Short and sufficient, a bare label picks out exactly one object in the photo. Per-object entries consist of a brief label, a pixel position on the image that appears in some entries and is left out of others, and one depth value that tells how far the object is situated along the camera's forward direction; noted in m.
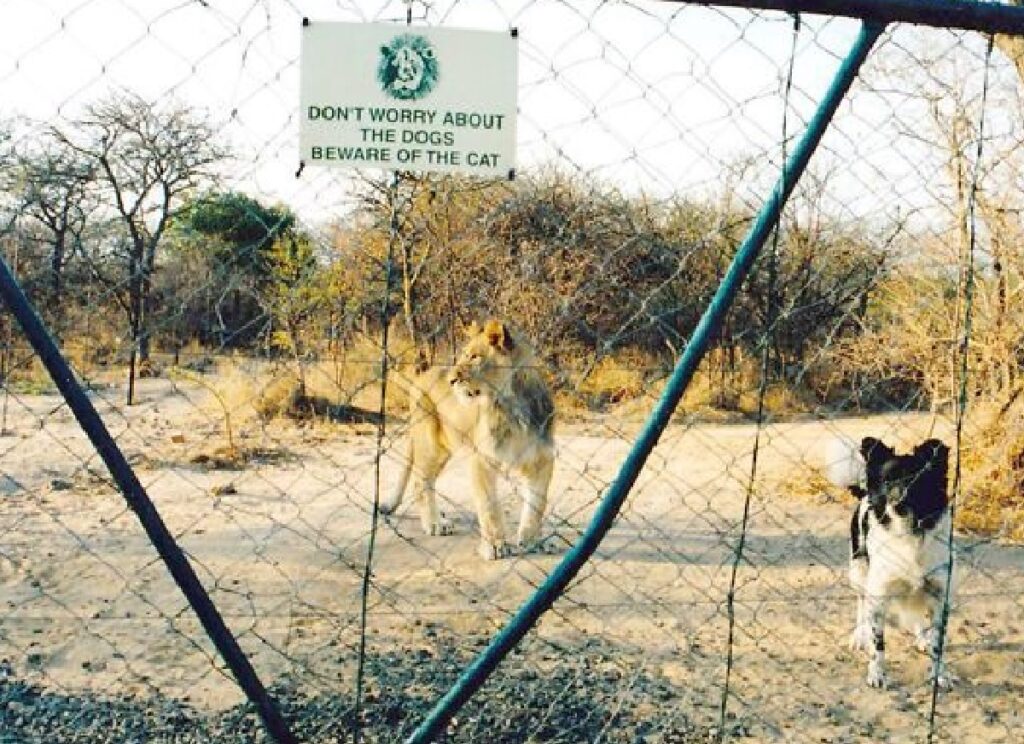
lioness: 5.94
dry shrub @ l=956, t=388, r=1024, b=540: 6.80
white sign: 1.84
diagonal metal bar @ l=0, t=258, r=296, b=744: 1.75
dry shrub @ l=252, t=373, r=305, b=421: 11.43
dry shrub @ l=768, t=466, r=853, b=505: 7.67
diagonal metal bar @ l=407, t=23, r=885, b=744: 1.96
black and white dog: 4.21
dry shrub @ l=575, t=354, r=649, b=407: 6.32
